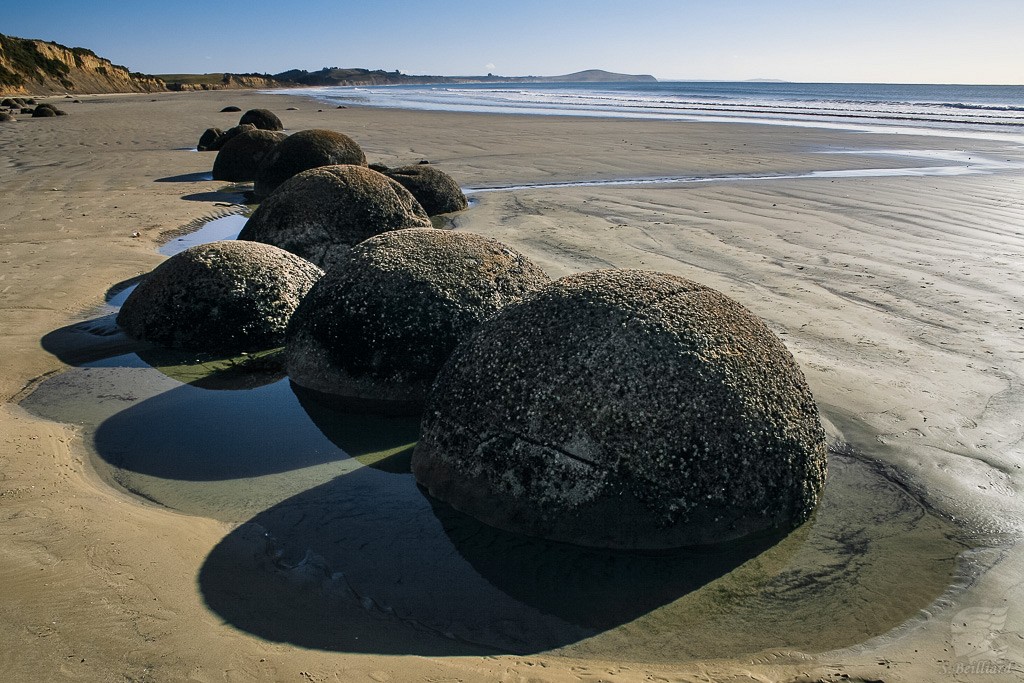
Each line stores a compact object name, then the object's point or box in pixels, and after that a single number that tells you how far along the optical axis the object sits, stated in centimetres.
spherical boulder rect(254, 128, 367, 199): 1247
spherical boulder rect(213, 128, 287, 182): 1524
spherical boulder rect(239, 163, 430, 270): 805
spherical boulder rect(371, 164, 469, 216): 1188
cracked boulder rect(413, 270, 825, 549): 348
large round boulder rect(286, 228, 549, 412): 512
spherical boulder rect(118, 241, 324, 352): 619
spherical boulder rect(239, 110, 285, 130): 2339
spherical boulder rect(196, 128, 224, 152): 2066
